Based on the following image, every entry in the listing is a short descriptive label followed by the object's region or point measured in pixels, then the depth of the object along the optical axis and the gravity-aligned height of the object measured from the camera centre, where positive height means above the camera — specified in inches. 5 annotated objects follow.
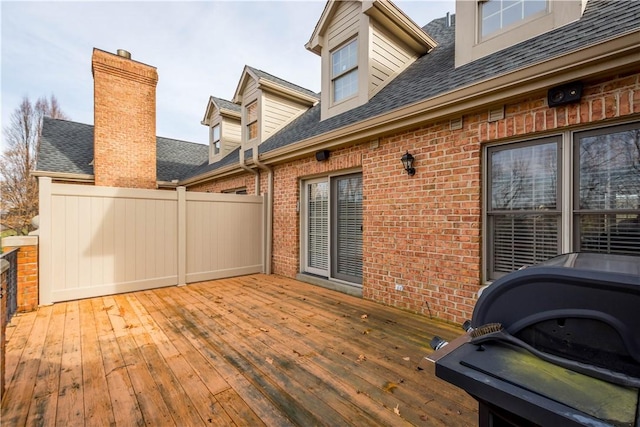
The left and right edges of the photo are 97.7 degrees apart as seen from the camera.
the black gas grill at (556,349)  33.6 -20.5
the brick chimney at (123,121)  316.2 +108.1
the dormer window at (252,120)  322.9 +108.2
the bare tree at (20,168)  474.9 +83.6
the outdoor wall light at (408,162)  150.4 +27.4
